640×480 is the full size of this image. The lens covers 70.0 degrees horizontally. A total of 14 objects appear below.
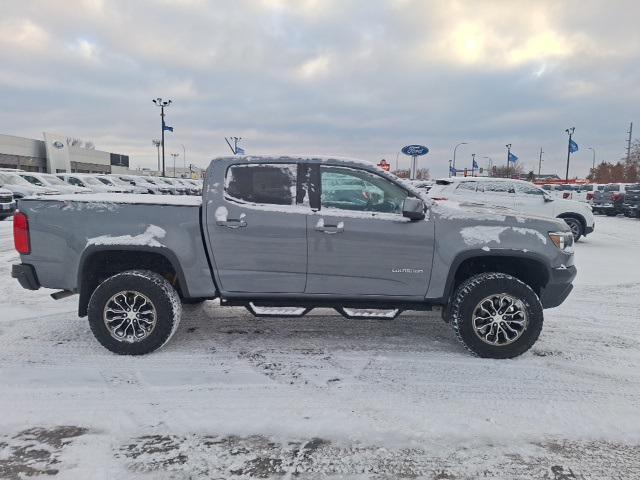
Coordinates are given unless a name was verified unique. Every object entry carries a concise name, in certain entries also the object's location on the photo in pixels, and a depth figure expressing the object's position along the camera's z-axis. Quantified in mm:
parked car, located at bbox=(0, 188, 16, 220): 15805
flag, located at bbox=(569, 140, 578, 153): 45303
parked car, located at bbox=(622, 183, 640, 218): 21031
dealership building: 56000
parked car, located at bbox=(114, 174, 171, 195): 26461
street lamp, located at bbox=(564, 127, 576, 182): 45750
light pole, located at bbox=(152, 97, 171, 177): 36478
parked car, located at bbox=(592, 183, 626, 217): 22766
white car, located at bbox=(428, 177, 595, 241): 12148
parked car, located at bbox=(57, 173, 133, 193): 22753
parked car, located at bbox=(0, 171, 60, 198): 17562
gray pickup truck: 4105
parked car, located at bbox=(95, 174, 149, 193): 23909
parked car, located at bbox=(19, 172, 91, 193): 19812
